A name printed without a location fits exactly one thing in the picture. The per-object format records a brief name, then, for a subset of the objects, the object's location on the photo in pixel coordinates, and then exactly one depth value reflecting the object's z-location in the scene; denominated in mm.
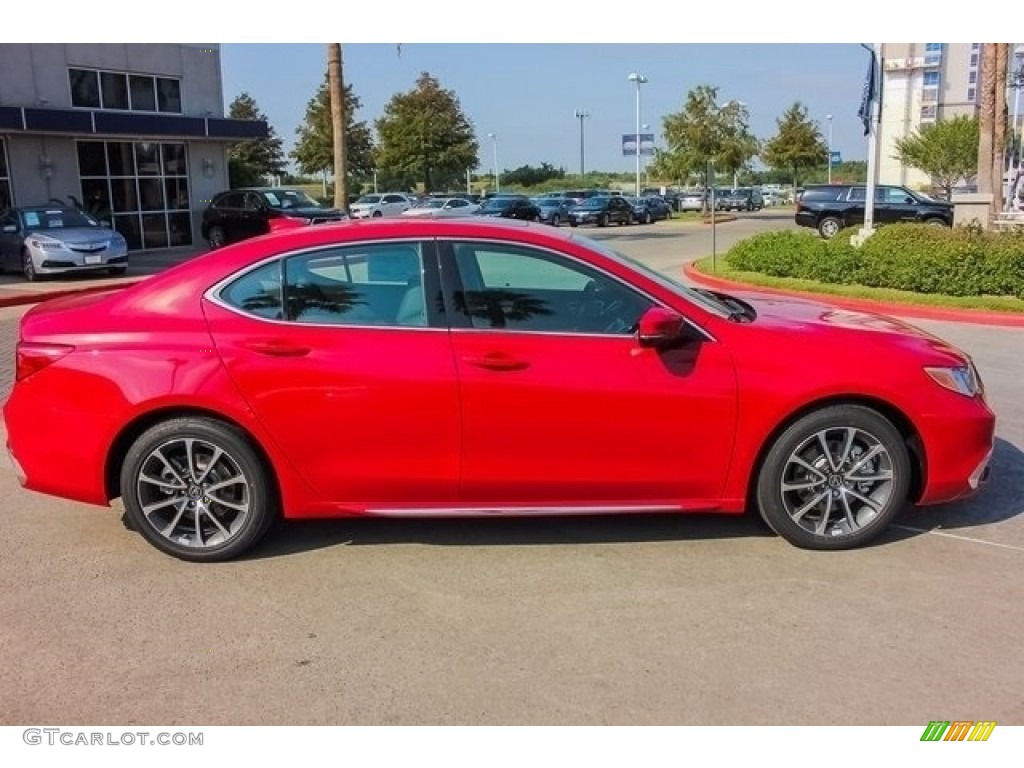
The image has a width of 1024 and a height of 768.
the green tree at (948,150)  56000
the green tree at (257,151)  58094
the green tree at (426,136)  56406
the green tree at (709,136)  40781
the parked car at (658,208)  45531
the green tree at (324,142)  56219
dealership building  21531
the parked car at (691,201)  54219
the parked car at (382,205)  38688
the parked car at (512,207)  37406
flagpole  15977
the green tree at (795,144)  58906
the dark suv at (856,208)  27547
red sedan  4164
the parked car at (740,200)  55931
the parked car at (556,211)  41594
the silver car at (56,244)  16938
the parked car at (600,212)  41500
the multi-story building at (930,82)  95375
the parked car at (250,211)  24156
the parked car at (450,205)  36594
